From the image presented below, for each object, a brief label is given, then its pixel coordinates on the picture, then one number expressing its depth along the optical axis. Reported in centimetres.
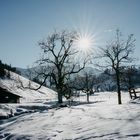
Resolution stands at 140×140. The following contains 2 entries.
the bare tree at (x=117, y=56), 2421
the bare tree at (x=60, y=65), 2647
